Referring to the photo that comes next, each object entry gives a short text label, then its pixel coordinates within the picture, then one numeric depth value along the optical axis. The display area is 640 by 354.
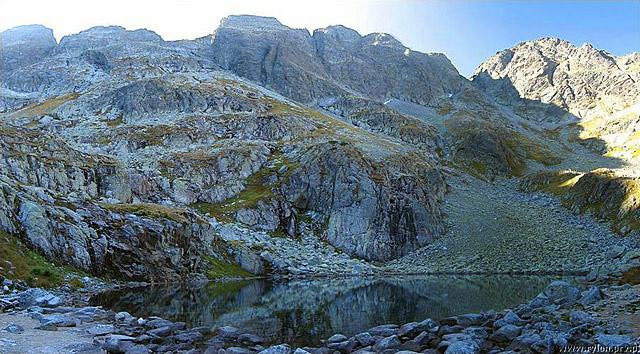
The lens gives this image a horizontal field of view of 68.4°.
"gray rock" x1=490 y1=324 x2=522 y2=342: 23.23
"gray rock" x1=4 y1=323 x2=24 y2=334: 22.62
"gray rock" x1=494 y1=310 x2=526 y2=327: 25.83
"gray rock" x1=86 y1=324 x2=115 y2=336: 24.50
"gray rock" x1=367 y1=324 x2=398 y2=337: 26.47
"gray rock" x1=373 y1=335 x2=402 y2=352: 23.04
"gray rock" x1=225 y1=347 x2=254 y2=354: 22.09
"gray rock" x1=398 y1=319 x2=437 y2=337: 26.03
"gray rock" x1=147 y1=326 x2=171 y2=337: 25.45
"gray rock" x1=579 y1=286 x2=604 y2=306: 29.23
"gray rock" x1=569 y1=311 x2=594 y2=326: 23.66
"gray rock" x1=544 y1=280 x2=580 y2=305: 30.52
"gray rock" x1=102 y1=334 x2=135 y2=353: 21.33
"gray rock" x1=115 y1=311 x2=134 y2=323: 28.77
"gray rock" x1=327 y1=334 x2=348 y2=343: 25.14
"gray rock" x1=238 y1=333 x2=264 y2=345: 25.20
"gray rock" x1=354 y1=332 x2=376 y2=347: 24.26
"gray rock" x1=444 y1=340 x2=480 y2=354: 20.95
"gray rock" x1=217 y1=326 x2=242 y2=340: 26.11
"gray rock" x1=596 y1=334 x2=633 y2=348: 18.84
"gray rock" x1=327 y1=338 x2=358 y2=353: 23.47
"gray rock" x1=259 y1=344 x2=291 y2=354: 21.72
